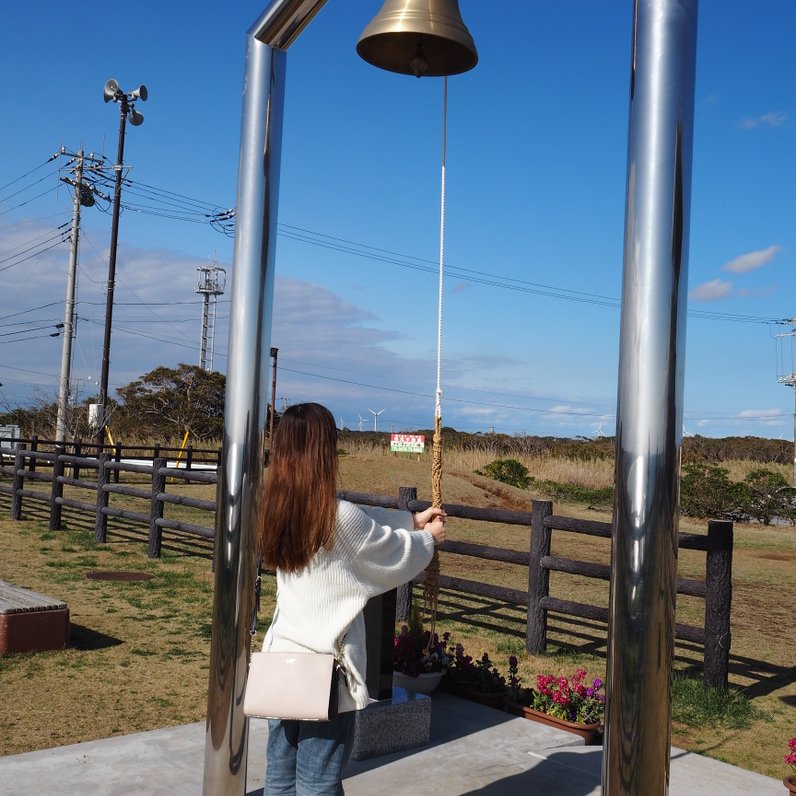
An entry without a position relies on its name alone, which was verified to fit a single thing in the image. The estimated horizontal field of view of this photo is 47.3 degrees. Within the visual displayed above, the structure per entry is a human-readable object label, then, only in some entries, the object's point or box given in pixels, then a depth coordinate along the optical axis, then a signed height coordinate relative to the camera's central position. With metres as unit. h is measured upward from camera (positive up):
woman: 2.71 -0.38
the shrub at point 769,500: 22.33 -0.83
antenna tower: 58.50 +9.84
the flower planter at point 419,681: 4.97 -1.28
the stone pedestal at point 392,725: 4.18 -1.30
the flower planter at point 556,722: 4.72 -1.42
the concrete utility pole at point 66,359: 29.70 +2.46
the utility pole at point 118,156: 29.02 +9.71
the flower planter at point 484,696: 5.16 -1.39
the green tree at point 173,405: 41.38 +1.53
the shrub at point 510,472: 27.33 -0.56
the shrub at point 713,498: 22.42 -0.84
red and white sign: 21.16 +0.17
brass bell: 3.15 +1.50
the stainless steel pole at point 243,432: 3.16 +0.03
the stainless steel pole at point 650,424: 1.83 +0.08
